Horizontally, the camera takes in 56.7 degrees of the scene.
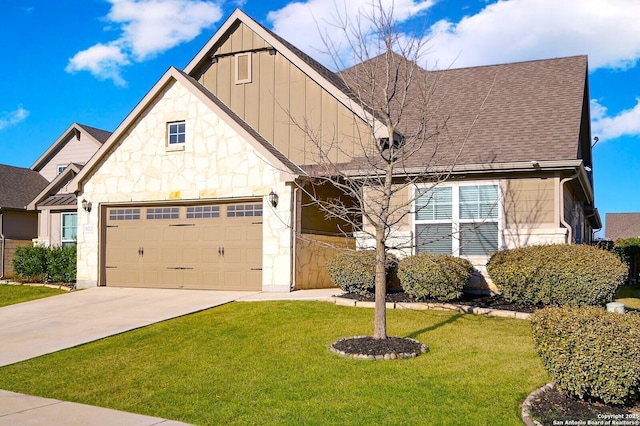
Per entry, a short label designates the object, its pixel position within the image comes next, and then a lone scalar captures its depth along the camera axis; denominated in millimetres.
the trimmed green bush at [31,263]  20156
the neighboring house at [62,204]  22789
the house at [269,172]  13742
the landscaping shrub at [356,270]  12969
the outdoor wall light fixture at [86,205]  17828
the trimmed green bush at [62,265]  19078
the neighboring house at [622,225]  54188
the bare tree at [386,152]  9133
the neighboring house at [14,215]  23953
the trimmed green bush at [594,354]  5841
